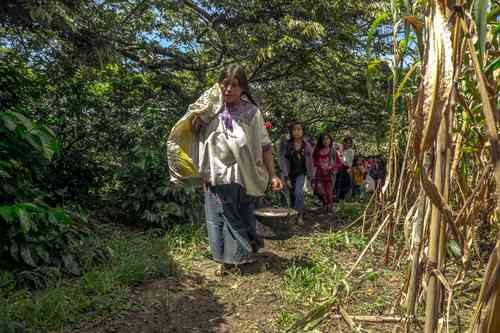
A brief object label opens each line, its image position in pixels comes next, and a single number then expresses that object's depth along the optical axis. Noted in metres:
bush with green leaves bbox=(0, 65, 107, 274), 2.71
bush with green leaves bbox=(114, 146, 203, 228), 4.93
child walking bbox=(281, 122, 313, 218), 5.38
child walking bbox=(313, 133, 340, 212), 6.29
